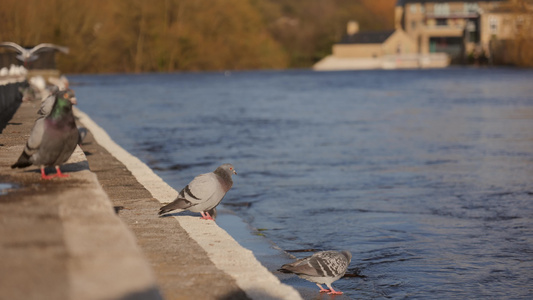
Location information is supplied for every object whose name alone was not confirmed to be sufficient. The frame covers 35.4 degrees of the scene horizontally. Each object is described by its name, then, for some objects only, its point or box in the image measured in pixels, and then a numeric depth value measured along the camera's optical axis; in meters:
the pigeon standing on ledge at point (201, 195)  8.03
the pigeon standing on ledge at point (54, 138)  6.74
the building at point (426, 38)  122.56
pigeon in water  7.60
